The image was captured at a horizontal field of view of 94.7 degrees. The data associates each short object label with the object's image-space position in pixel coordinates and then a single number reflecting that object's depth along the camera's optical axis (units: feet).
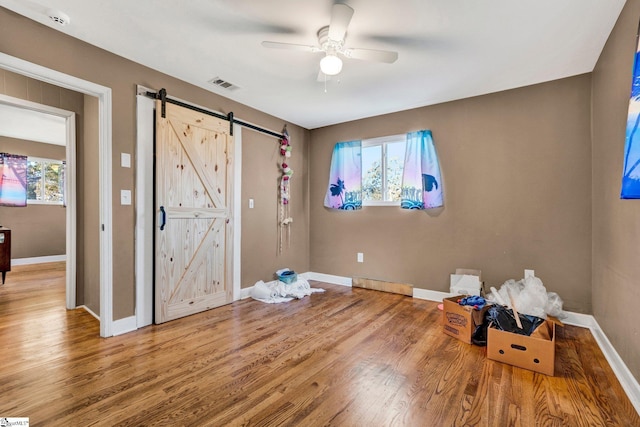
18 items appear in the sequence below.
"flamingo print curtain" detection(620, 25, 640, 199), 4.89
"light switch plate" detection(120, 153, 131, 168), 8.73
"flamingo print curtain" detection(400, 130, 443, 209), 12.00
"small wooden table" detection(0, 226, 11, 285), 13.75
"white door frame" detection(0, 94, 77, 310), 10.77
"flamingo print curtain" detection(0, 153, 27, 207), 18.48
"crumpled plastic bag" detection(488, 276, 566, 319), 8.87
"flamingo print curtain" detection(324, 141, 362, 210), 14.26
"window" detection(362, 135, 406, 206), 13.42
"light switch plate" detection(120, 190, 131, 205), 8.74
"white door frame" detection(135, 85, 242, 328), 9.08
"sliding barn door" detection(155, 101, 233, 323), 9.58
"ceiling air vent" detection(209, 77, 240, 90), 10.21
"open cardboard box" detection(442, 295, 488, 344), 8.20
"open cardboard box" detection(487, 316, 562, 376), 6.49
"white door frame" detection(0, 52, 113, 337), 8.39
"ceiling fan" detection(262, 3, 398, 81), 6.30
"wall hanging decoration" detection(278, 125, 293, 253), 14.30
